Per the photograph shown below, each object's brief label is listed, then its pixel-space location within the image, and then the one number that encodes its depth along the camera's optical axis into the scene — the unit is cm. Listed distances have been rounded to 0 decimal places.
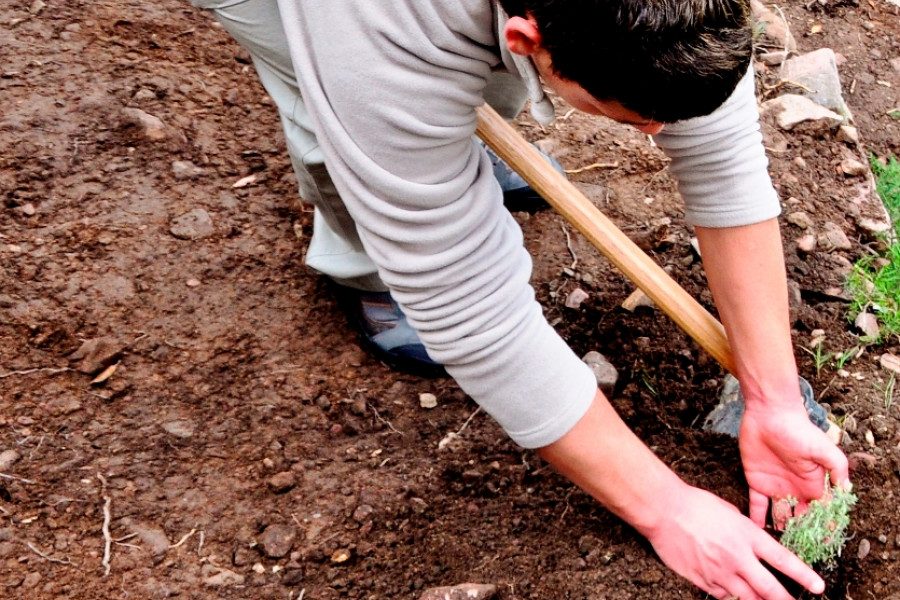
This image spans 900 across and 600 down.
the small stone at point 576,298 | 234
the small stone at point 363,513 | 188
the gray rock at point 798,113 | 284
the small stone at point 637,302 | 229
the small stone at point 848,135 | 282
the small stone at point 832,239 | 247
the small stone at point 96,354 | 207
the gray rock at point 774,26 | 323
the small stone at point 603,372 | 210
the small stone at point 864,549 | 178
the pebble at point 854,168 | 272
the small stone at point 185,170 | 251
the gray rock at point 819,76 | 297
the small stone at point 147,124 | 256
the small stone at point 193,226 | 239
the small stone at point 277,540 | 180
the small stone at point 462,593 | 164
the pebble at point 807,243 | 242
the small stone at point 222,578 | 174
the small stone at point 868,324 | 219
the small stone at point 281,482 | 192
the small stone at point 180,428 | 201
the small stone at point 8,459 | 185
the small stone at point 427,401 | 216
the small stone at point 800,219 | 248
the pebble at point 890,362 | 213
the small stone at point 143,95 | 264
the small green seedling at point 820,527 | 168
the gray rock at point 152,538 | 178
